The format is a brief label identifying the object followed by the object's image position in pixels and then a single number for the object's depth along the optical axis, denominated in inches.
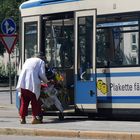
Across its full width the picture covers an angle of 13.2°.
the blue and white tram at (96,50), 592.4
